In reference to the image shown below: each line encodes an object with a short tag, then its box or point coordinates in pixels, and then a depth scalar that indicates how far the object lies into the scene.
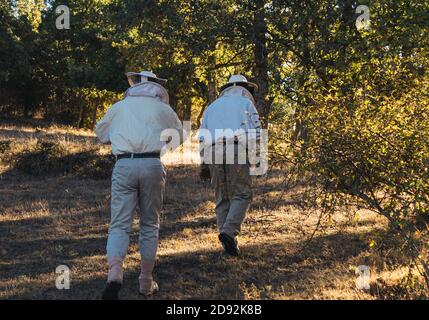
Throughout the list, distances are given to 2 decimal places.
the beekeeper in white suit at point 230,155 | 12.59
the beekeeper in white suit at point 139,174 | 9.80
